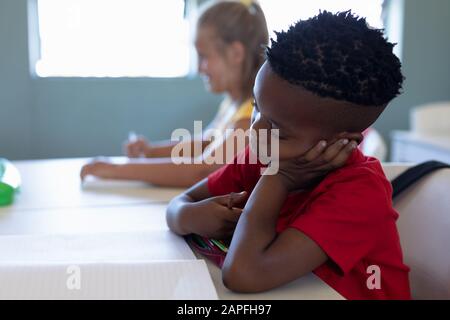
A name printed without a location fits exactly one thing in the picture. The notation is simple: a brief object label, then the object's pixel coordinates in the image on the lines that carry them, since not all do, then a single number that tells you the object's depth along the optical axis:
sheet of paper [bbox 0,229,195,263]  0.80
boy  0.69
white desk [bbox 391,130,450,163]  2.22
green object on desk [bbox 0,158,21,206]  1.17
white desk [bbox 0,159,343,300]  0.70
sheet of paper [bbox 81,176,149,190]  1.39
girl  1.55
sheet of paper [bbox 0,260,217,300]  0.64
